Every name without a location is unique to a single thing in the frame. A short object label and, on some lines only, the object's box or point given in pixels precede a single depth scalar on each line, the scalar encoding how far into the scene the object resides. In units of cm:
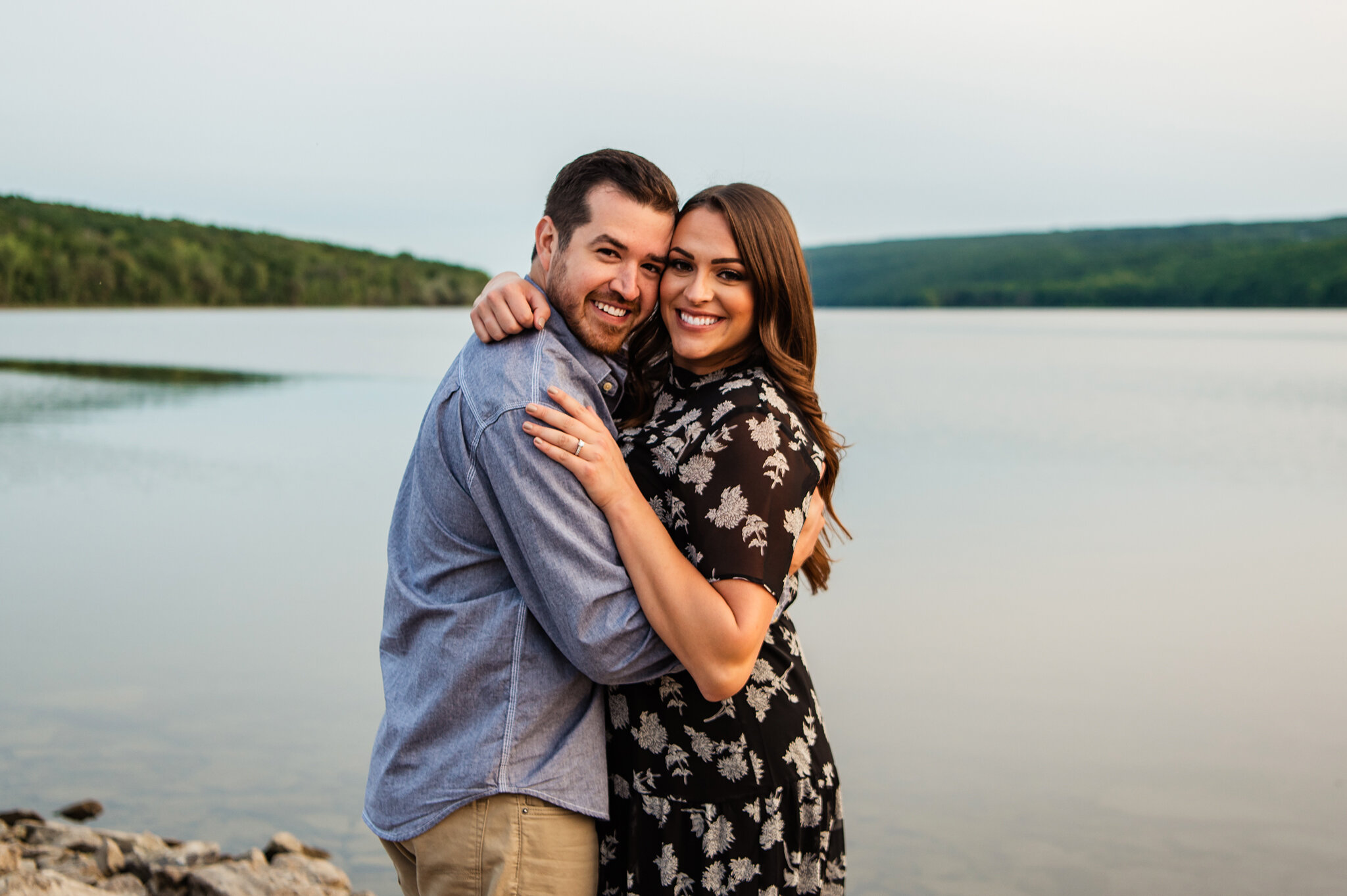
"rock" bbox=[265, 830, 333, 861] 450
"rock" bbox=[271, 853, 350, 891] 418
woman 203
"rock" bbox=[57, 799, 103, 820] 521
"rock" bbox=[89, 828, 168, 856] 418
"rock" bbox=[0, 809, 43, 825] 479
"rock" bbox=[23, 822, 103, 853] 437
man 197
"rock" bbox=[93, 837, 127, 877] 401
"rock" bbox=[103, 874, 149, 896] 384
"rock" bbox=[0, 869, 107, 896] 308
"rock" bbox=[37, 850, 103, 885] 396
